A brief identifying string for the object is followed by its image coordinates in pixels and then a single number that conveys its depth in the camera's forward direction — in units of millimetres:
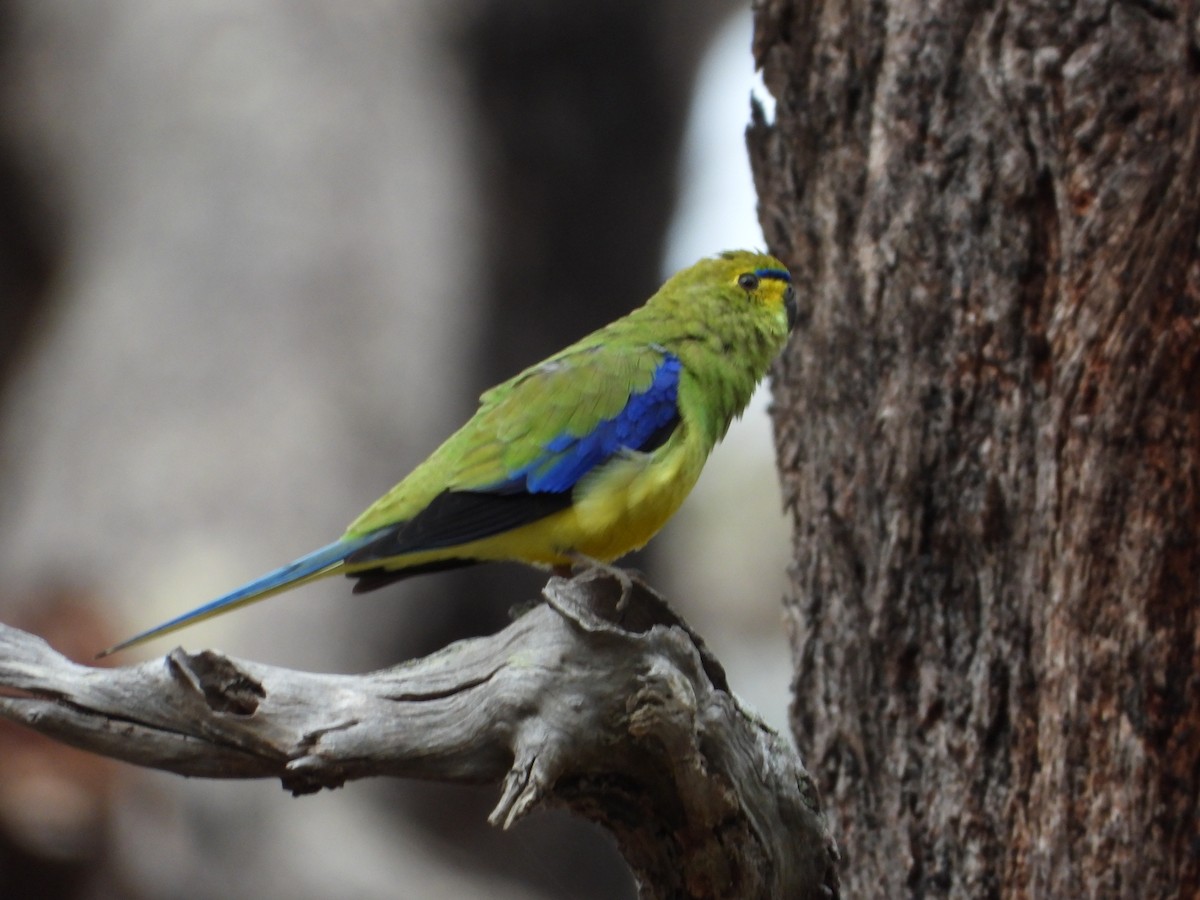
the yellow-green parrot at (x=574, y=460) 6191
